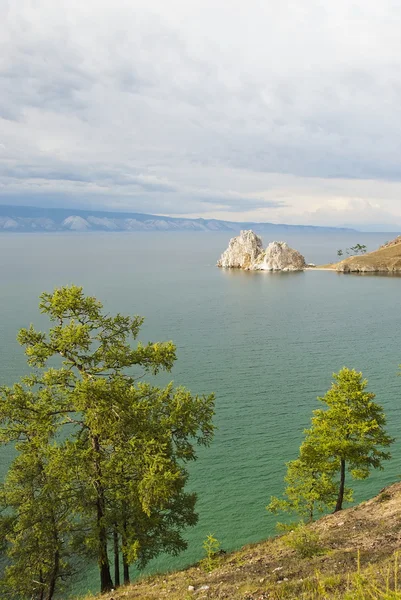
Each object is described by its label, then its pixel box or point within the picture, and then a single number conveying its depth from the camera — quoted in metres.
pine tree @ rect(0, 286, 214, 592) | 18.61
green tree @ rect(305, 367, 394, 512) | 27.25
